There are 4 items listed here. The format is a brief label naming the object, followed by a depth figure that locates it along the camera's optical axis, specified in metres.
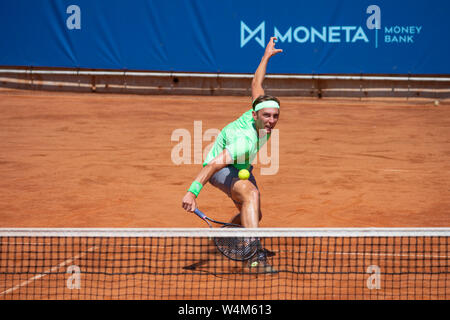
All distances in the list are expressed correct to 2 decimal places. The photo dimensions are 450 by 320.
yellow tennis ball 9.72
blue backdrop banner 31.87
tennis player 9.34
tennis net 8.32
